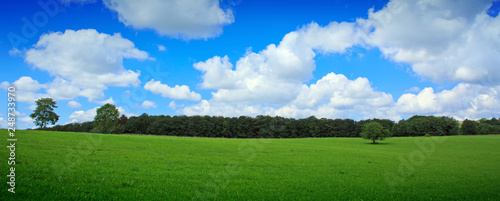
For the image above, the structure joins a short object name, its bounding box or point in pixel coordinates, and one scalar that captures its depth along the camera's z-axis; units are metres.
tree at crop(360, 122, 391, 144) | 73.56
